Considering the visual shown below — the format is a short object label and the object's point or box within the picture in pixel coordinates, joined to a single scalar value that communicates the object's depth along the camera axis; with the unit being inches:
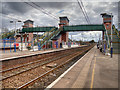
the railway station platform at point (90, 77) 214.2
